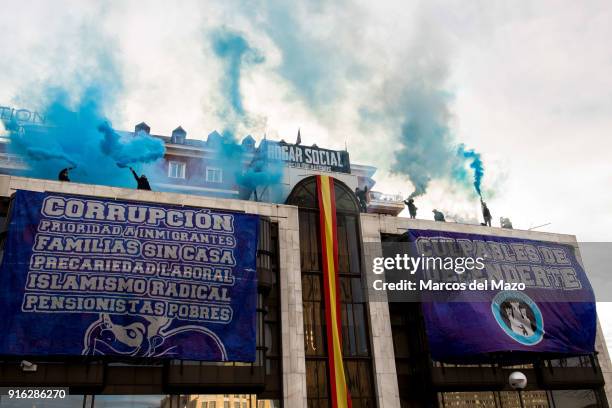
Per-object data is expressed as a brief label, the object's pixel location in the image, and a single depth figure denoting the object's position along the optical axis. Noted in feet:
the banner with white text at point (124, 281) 77.36
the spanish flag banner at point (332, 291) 90.58
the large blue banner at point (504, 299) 98.78
